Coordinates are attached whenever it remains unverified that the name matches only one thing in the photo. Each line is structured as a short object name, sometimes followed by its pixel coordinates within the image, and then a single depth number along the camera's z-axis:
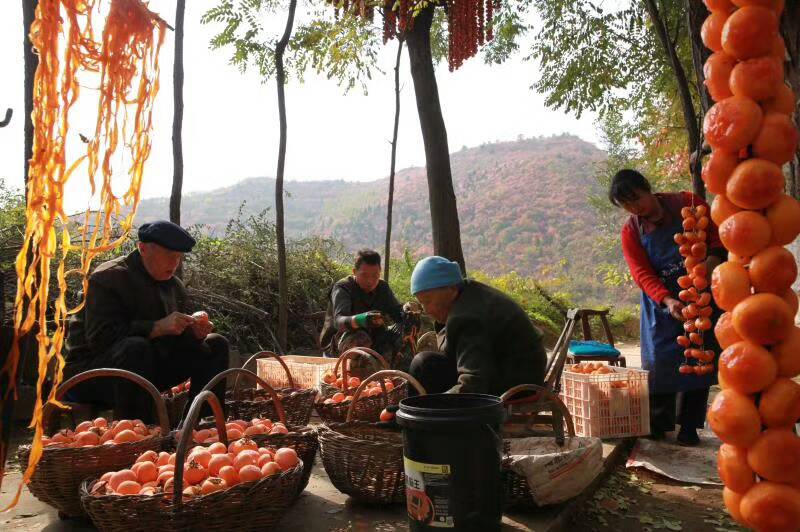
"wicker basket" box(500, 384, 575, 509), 2.91
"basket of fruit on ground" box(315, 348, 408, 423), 4.16
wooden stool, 4.89
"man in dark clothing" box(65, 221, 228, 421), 3.62
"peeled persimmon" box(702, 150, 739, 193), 1.80
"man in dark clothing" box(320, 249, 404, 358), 5.59
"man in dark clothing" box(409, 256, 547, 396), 3.26
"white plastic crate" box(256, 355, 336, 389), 5.37
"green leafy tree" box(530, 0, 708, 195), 8.70
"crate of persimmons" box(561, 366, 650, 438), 4.40
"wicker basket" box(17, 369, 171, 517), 2.67
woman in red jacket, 4.37
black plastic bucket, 2.41
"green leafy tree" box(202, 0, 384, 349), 7.02
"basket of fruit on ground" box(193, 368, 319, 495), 3.02
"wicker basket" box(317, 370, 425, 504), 2.90
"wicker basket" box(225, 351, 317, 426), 4.08
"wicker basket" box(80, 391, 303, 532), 2.21
